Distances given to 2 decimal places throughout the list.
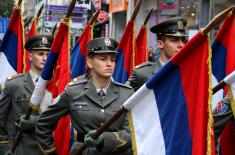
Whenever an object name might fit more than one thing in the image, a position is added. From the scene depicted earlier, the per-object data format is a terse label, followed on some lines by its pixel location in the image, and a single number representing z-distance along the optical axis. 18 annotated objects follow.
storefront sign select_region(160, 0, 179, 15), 24.90
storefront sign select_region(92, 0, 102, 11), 39.06
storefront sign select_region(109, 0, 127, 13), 33.06
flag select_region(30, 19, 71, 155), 7.42
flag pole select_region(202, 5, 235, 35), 4.34
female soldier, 6.16
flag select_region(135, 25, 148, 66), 12.31
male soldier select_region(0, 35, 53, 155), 7.86
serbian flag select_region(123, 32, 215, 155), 4.84
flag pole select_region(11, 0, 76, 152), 7.03
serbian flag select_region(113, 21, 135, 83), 11.38
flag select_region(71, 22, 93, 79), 11.43
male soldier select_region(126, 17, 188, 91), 7.70
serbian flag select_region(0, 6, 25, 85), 10.45
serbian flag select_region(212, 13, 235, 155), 7.70
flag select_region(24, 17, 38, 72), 12.97
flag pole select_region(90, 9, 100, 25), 11.14
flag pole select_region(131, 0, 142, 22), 8.86
